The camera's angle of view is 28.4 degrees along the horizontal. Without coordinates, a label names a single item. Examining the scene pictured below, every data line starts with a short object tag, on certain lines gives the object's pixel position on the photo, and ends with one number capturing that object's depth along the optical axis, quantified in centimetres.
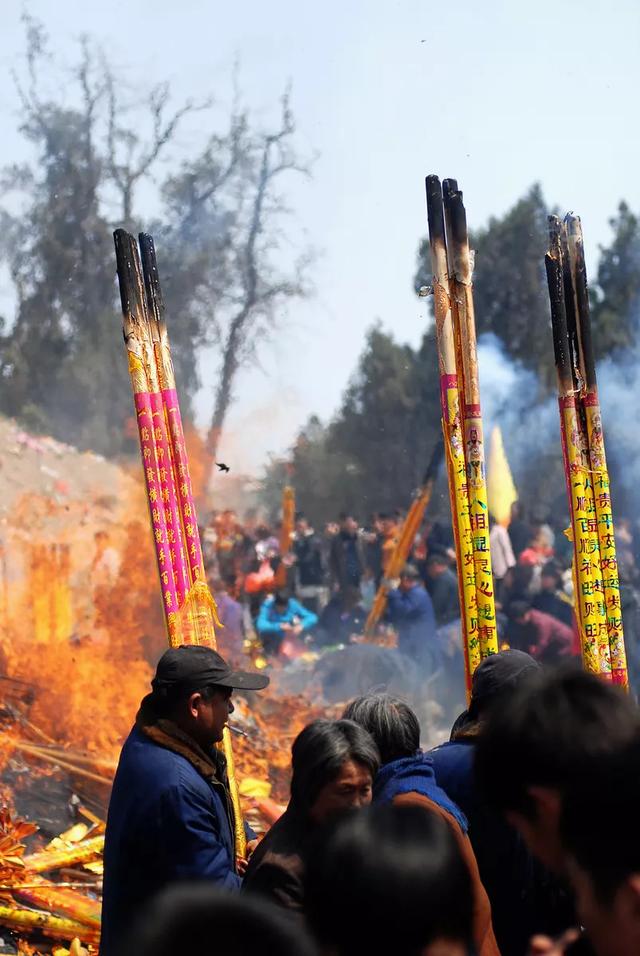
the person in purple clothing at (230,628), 1547
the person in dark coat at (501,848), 354
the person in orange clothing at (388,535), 1627
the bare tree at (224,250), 1761
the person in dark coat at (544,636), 1505
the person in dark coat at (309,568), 1622
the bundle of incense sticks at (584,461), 574
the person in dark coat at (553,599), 1549
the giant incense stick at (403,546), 1589
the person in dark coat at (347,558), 1633
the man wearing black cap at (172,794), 366
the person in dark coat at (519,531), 1631
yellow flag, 1711
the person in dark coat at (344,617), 1617
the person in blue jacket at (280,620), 1575
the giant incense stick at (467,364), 578
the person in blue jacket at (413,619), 1555
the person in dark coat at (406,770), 312
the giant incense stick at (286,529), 1616
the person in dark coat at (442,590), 1560
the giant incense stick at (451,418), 574
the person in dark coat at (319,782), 306
